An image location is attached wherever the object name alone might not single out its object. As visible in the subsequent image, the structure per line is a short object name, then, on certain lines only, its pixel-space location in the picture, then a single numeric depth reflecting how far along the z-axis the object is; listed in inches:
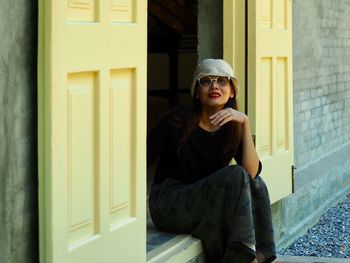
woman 215.5
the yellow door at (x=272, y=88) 257.0
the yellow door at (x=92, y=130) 157.1
